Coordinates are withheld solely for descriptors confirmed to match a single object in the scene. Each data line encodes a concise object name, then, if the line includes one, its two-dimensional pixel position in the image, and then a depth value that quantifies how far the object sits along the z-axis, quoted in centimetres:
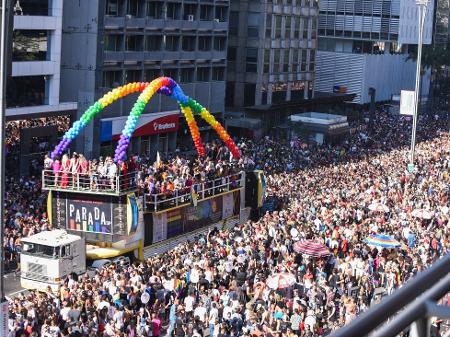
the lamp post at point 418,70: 4691
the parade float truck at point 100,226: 2798
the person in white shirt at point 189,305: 2230
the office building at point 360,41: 10031
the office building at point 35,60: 4878
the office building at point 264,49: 7756
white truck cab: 2764
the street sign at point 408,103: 5019
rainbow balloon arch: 3378
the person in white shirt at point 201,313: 2181
